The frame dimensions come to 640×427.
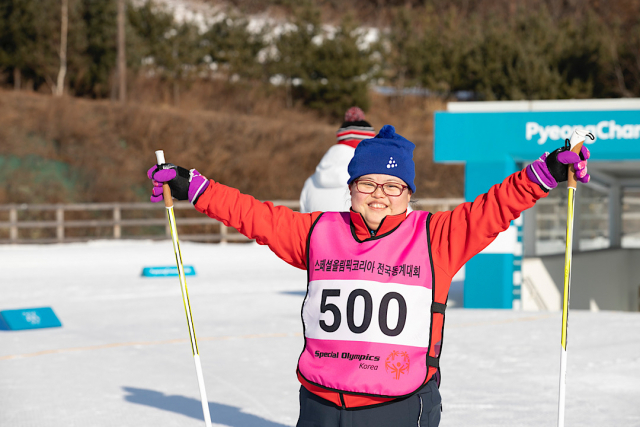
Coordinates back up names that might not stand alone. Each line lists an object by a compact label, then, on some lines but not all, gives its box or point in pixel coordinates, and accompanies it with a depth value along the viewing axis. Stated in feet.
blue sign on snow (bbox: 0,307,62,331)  51.14
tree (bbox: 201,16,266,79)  277.94
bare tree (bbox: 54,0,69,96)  221.11
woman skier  16.78
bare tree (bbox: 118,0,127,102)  200.36
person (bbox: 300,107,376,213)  36.92
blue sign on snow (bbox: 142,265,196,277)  82.48
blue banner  54.79
